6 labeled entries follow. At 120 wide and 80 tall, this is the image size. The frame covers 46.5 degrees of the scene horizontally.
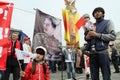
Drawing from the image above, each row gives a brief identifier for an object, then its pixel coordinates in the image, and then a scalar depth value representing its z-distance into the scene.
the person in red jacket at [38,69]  2.75
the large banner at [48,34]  4.71
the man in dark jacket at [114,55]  8.01
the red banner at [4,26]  2.77
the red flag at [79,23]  3.03
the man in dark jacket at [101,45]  2.40
